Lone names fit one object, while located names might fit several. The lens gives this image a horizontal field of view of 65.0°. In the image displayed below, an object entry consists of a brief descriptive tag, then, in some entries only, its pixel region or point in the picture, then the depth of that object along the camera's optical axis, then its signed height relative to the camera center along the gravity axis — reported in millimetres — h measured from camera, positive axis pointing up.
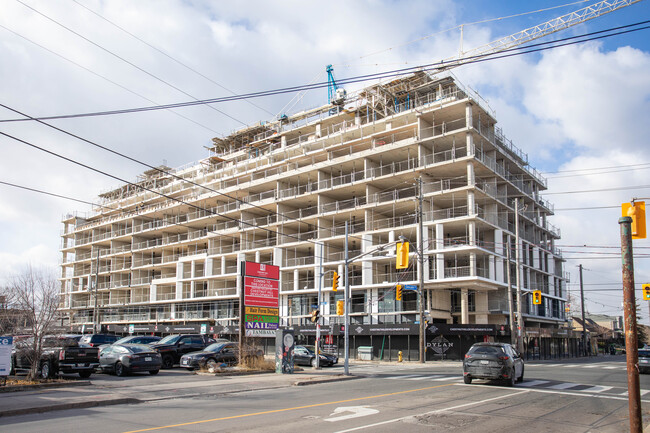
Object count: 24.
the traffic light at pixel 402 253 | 23328 +1484
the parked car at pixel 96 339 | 29328 -3151
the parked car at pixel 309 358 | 32438 -4615
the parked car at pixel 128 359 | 22734 -3309
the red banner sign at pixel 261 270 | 27256 +812
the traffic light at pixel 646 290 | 32178 -259
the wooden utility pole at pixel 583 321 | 64700 -4472
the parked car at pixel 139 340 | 29212 -3191
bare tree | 18047 -1109
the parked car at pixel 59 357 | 18391 -2784
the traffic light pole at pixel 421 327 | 37438 -3111
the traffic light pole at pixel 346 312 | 25941 -1359
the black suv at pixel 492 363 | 18328 -2811
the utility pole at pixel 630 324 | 8523 -656
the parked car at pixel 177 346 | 28547 -3446
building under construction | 48844 +7793
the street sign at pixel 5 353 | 16172 -2145
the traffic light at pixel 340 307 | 32872 -1384
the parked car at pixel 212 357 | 26000 -3666
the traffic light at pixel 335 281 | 29289 +261
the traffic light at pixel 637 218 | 8895 +1190
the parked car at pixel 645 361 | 26375 -3848
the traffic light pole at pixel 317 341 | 28467 -3081
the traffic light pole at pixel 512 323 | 39562 -2882
